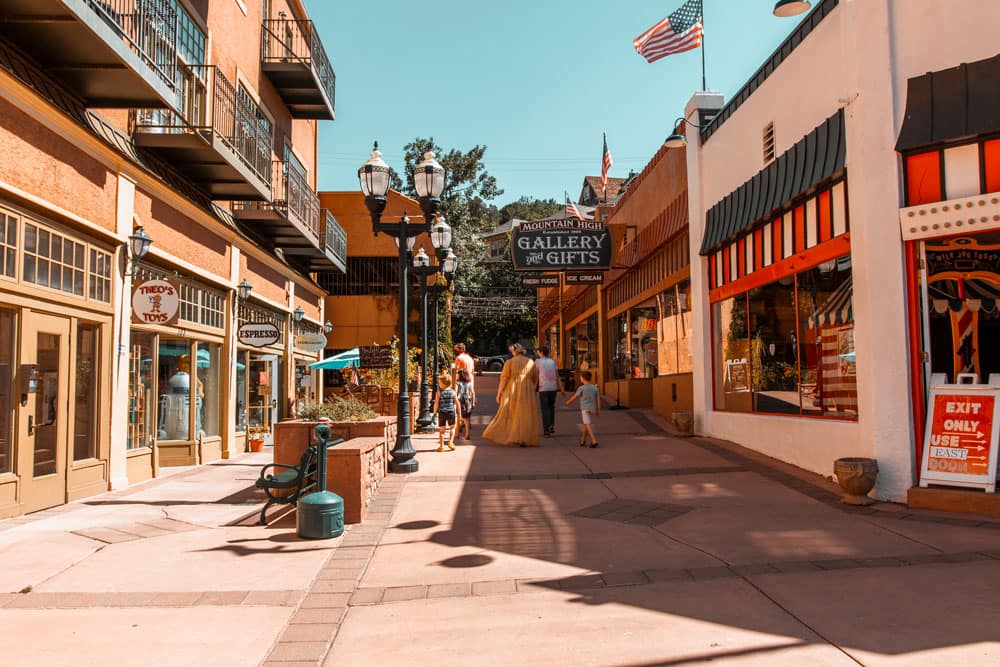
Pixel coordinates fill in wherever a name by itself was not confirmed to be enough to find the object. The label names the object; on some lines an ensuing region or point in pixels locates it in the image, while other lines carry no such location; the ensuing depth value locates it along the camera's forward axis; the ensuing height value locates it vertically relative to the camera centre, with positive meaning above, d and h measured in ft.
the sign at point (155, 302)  35.42 +3.55
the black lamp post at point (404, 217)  36.09 +7.91
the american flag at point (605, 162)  103.86 +28.15
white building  26.58 +5.28
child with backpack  51.39 -1.36
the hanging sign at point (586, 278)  64.28 +7.91
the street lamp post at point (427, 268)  56.95 +8.41
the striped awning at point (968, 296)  31.76 +2.98
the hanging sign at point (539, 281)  74.08 +9.02
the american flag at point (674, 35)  52.01 +22.61
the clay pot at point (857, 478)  26.78 -3.71
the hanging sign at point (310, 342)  71.41 +3.31
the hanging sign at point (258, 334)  51.98 +3.01
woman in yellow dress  45.29 -1.75
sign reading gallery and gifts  57.98 +9.77
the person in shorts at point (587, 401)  44.68 -1.55
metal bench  26.11 -3.45
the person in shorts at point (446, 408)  44.83 -1.85
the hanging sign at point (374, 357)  62.44 +1.61
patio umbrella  66.64 +1.43
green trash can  23.43 -4.13
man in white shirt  49.37 -0.66
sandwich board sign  25.44 -2.26
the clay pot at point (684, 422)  48.24 -3.06
